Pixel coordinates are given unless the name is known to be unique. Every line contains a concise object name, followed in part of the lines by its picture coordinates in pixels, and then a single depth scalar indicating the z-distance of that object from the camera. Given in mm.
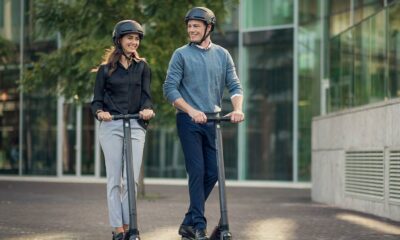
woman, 7258
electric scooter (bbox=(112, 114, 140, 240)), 6953
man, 7164
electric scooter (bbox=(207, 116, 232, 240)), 6613
